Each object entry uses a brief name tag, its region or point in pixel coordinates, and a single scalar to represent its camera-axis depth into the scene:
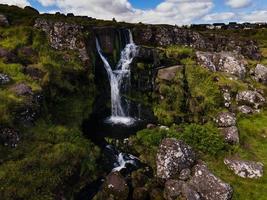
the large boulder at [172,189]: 11.07
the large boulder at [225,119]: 16.19
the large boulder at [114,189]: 11.43
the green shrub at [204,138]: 13.54
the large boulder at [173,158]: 12.18
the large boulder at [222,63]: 21.15
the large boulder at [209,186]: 10.92
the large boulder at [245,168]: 12.35
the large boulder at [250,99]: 18.55
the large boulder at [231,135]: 14.36
